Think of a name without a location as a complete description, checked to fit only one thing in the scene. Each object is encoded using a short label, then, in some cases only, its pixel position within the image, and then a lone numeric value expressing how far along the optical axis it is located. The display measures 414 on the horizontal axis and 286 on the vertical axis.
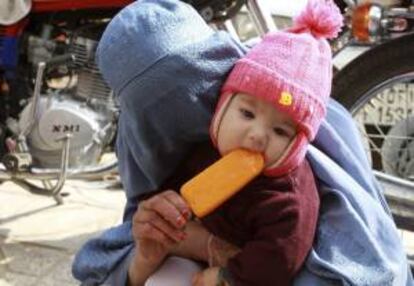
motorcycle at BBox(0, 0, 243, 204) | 2.45
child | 1.18
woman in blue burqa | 1.23
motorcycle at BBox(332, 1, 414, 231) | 2.18
